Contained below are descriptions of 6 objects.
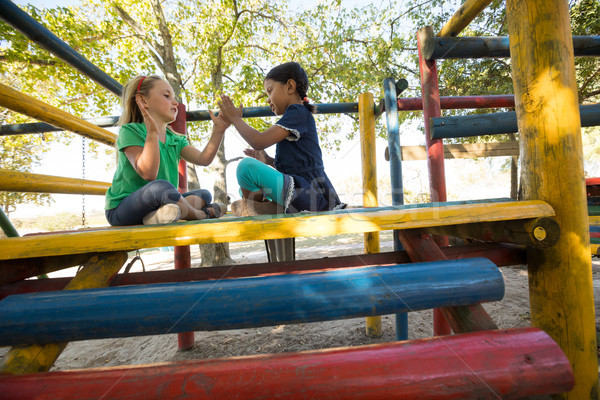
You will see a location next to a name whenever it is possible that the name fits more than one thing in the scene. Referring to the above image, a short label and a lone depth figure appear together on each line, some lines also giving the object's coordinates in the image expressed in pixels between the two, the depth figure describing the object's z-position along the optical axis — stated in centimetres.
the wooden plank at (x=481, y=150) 356
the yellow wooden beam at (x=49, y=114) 128
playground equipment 62
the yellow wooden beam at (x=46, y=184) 146
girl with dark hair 139
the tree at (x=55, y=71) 404
